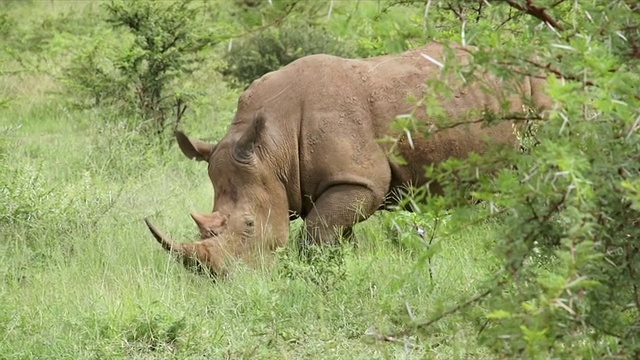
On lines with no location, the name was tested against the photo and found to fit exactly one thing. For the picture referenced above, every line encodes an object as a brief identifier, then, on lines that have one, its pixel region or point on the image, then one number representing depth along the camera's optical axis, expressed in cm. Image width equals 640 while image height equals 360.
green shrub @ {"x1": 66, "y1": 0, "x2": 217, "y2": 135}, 2461
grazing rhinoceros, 1464
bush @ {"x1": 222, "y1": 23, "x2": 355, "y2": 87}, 2887
